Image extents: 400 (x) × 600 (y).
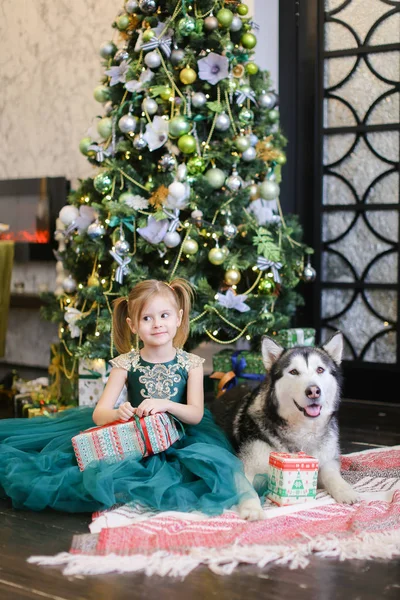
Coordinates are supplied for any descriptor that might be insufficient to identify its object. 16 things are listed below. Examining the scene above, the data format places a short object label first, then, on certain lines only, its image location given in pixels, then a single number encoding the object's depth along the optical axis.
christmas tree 3.46
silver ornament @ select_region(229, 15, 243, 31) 3.52
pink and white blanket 1.82
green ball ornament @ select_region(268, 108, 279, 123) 3.76
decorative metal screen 4.34
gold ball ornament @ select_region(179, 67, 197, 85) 3.43
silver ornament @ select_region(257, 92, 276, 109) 3.71
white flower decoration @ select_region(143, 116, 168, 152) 3.44
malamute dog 2.31
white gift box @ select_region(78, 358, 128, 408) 3.59
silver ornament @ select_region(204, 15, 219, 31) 3.44
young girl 2.20
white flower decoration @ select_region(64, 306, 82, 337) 3.64
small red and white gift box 2.23
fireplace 5.52
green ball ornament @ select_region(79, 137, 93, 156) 3.66
